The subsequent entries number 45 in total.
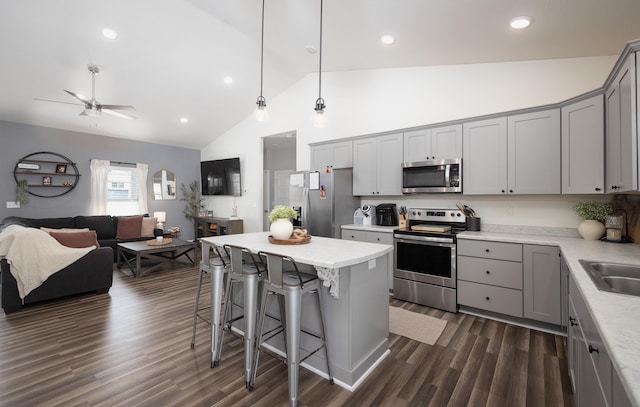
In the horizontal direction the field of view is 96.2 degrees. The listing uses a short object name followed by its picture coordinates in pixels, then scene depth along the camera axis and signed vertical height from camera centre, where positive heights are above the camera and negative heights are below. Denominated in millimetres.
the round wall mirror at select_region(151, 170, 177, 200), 7316 +479
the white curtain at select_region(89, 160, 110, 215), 6273 +383
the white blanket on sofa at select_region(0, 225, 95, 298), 3189 -608
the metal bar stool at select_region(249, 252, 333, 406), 1803 -653
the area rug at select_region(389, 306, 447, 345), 2744 -1252
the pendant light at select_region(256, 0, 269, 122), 2777 +920
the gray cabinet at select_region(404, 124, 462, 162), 3486 +773
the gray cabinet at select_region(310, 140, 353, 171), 4527 +798
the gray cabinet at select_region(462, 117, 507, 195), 3176 +546
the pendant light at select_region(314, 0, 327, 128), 2654 +828
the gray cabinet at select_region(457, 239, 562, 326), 2695 -757
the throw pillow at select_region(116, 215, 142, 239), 6203 -517
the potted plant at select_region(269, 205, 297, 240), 2494 -163
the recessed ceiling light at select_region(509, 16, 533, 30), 2455 +1604
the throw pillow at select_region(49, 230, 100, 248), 3738 -463
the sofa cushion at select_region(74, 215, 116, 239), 5842 -427
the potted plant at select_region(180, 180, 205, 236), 7824 +72
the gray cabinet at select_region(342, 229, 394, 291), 3740 -450
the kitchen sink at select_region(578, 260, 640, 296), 1544 -401
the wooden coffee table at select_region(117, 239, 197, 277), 4816 -818
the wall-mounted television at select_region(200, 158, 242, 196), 6992 +690
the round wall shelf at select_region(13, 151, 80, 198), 5457 +587
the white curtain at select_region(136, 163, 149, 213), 6949 +366
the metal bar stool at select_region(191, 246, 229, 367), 2254 -743
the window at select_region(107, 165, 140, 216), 6617 +309
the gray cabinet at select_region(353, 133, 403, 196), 3986 +567
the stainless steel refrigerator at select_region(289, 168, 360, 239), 4219 +45
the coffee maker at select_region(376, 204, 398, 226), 4148 -159
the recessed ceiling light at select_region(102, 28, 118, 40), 3639 +2190
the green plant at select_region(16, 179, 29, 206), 5359 +210
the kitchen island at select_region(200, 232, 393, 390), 1975 -759
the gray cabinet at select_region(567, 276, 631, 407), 870 -620
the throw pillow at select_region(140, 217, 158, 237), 6501 -518
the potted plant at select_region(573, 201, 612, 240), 2729 -133
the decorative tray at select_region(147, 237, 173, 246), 5219 -712
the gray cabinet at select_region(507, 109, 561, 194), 2865 +537
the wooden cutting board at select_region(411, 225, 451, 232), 3465 -298
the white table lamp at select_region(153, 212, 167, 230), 7211 -354
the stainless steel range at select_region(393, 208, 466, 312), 3271 -650
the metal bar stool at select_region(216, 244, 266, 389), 2029 -621
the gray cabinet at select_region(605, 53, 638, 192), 1744 +511
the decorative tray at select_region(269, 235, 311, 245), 2422 -315
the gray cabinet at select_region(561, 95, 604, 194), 2494 +530
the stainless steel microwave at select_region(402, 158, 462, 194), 3473 +353
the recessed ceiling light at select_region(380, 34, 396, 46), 3245 +1901
